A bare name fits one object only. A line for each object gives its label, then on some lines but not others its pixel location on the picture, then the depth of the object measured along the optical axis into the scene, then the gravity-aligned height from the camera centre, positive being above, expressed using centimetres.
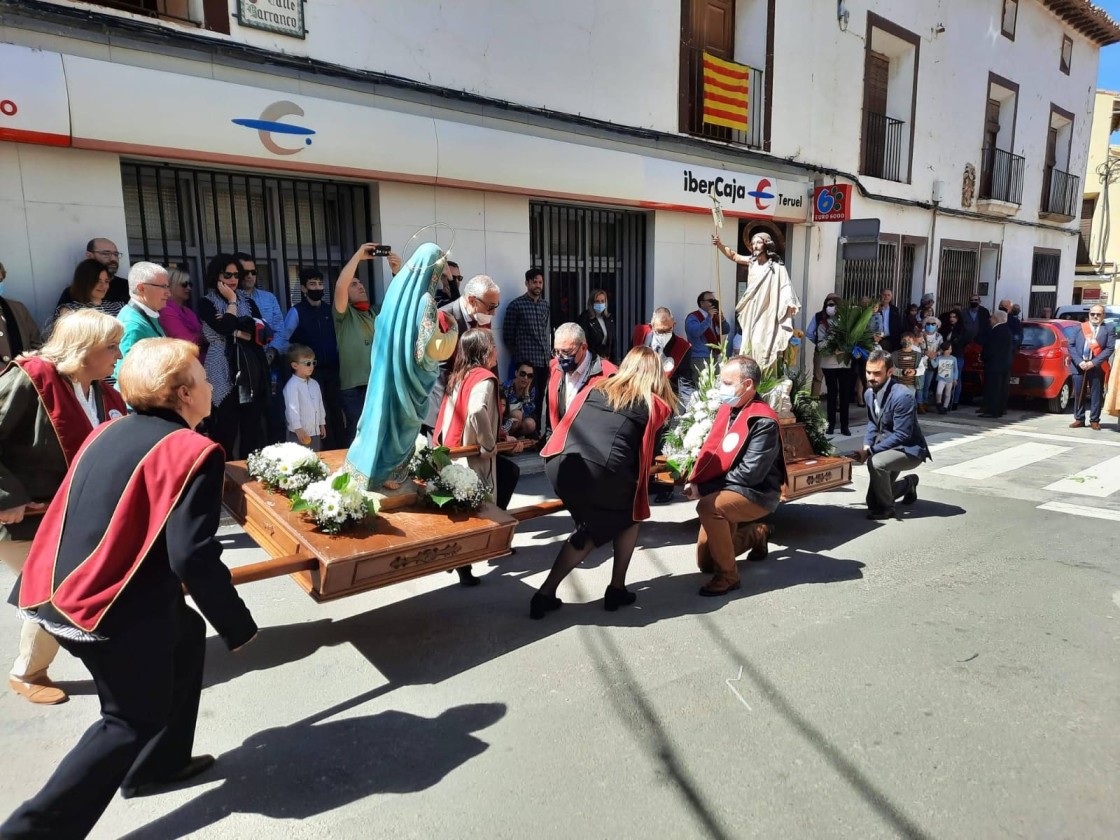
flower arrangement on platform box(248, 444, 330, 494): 395 -94
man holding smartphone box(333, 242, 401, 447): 674 -51
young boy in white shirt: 627 -93
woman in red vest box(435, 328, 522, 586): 462 -72
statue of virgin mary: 375 -42
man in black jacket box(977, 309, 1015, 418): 1187 -125
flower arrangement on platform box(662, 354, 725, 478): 560 -107
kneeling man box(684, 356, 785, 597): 475 -116
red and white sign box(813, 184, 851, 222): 1197 +131
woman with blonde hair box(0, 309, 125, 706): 325 -59
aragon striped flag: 1092 +282
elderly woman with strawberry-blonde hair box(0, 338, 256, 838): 232 -86
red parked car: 1236 -127
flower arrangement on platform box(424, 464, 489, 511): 395 -105
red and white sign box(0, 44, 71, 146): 522 +133
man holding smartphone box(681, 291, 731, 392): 1002 -57
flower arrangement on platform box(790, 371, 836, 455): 636 -111
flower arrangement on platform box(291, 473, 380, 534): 351 -99
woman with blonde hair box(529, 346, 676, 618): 419 -93
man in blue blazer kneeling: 635 -128
